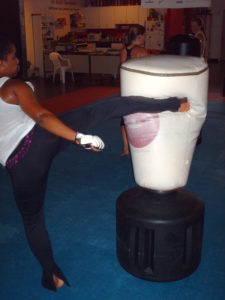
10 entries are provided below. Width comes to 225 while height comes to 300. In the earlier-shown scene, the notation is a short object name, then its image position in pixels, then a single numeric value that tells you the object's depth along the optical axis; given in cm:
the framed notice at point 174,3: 622
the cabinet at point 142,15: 1155
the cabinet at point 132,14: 1178
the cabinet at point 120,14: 1198
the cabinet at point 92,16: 1241
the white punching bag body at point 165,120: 169
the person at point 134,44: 364
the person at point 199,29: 473
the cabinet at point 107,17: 1220
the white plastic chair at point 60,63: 927
